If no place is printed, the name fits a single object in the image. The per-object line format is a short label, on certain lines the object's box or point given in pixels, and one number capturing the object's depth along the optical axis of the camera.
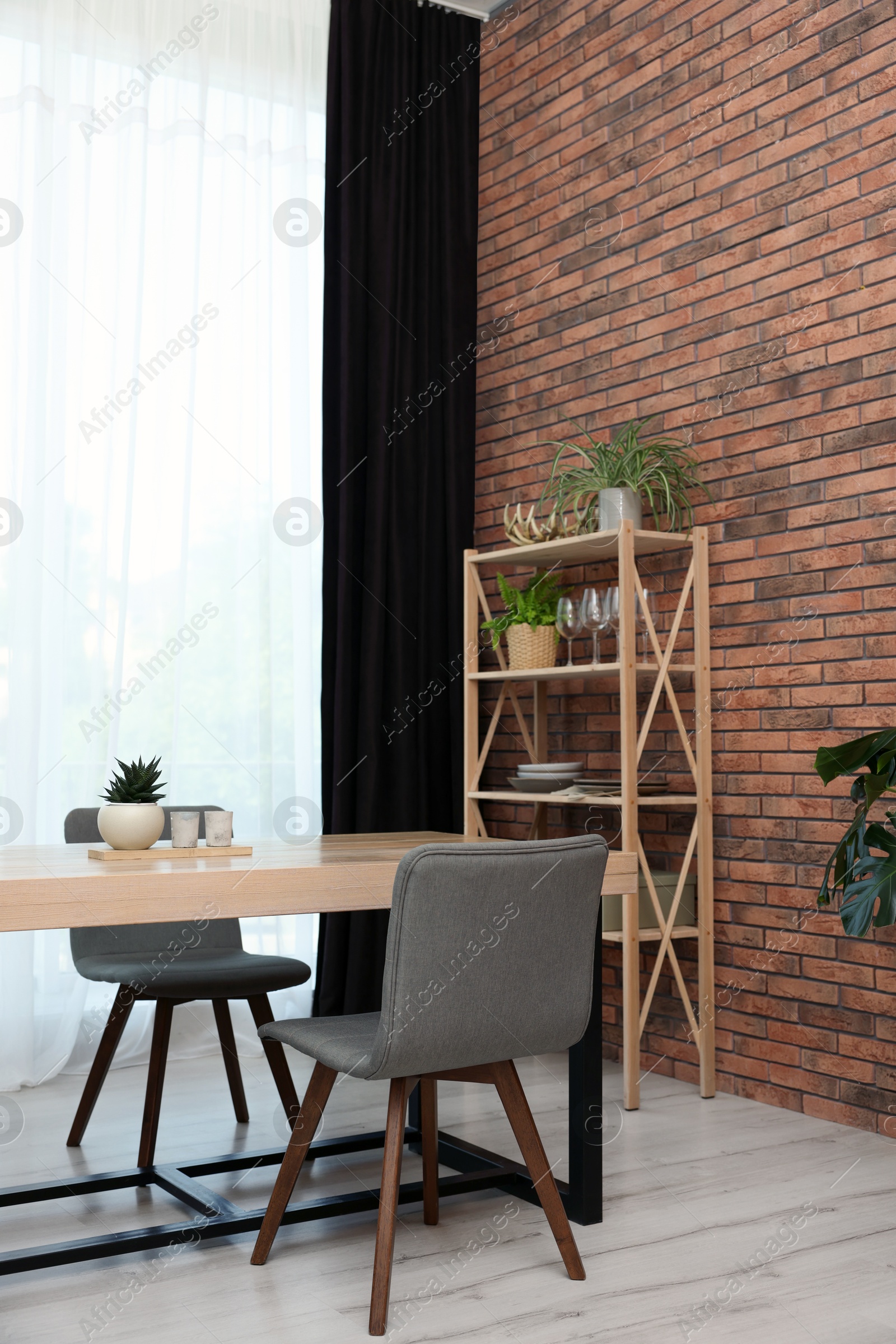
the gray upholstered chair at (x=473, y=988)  1.91
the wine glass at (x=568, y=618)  3.69
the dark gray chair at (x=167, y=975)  2.66
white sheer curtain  3.72
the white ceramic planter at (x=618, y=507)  3.58
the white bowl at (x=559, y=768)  3.76
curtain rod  4.61
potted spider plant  3.58
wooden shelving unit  3.39
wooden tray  2.23
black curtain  4.23
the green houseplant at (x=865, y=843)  2.60
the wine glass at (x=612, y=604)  3.55
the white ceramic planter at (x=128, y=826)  2.33
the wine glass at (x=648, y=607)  3.79
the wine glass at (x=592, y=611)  3.57
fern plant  3.90
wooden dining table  1.89
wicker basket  3.89
